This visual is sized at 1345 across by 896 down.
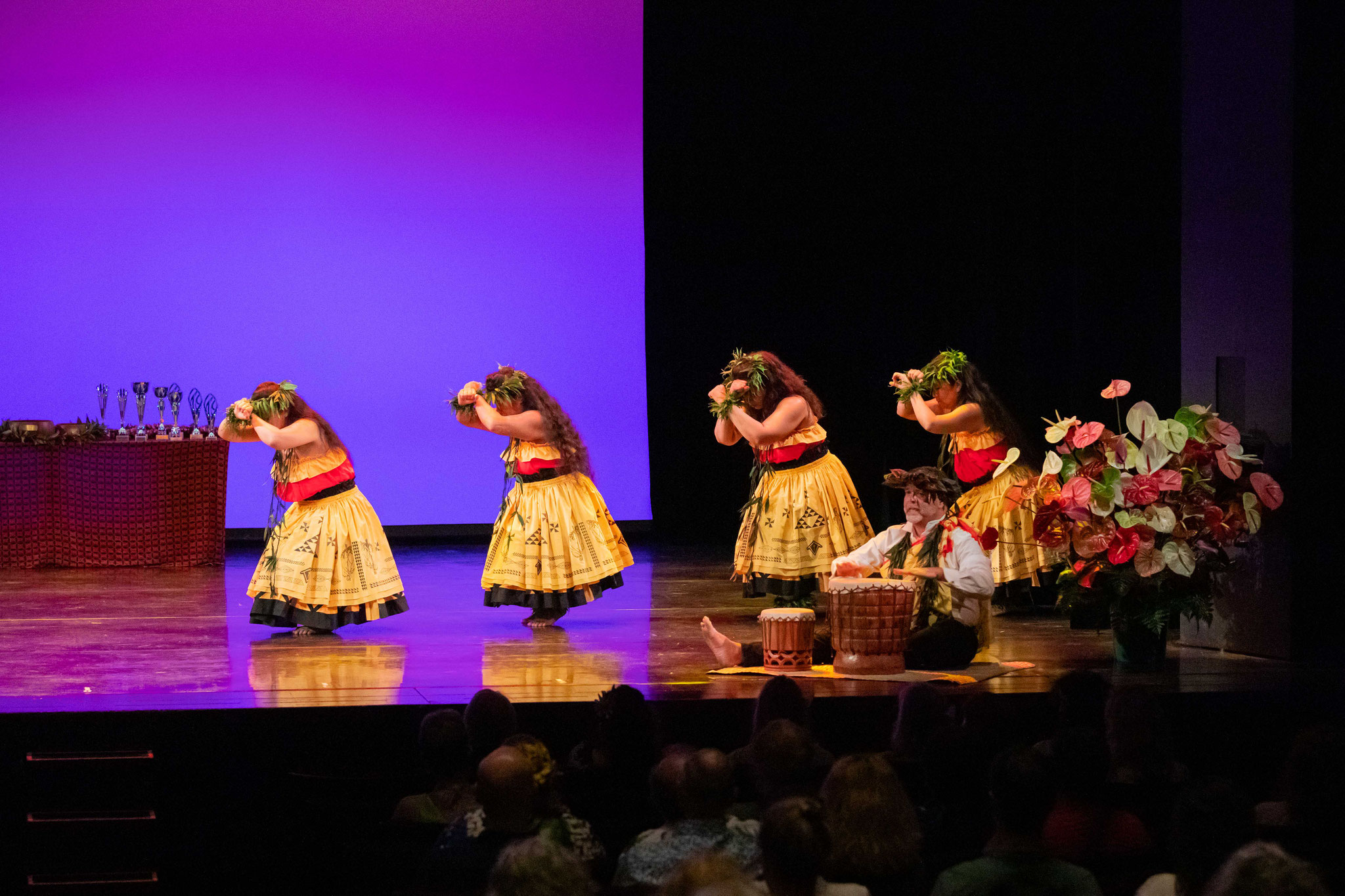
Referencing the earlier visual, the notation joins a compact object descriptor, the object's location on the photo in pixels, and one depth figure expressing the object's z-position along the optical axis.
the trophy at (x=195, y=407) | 16.47
